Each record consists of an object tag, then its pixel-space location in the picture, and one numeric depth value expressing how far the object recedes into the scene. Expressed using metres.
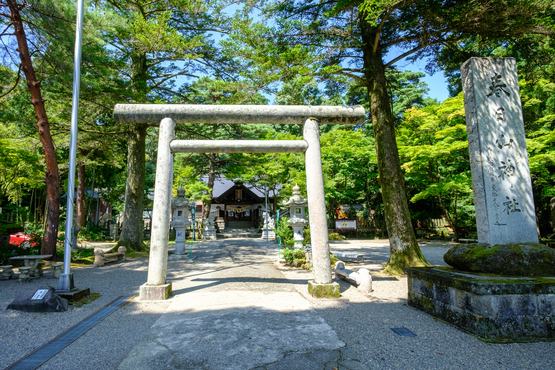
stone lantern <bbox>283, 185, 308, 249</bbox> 10.04
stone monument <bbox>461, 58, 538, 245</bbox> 4.29
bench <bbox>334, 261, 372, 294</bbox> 5.83
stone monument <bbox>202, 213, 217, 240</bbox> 21.19
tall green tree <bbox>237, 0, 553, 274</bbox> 6.02
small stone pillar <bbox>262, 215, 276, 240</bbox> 20.52
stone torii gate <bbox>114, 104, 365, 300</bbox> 5.12
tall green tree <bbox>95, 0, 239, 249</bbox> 9.13
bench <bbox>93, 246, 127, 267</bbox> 9.14
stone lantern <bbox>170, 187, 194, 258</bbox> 10.80
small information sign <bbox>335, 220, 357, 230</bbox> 19.39
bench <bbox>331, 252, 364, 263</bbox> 9.59
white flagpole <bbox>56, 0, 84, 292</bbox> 5.07
